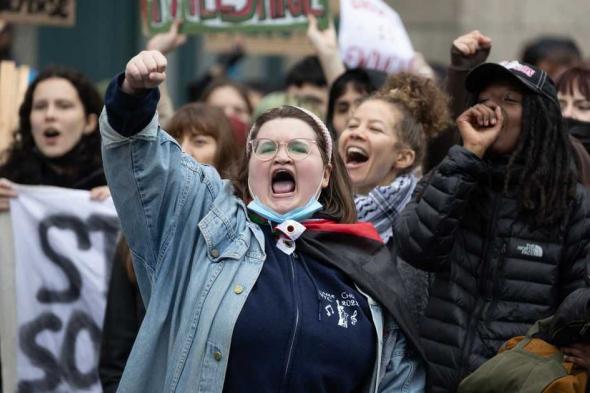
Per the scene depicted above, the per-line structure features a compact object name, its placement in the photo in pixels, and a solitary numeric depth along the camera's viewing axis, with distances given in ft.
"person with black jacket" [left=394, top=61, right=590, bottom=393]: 28.71
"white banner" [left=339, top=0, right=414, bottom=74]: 47.44
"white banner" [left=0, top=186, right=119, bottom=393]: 38.11
